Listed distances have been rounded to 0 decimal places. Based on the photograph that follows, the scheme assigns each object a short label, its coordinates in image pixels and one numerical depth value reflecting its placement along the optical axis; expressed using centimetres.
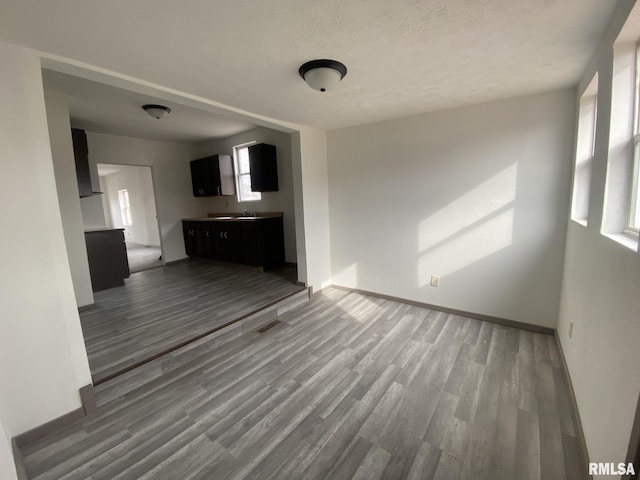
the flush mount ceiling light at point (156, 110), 310
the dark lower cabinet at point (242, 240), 446
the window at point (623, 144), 128
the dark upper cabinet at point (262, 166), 444
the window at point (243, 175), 514
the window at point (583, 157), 206
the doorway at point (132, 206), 764
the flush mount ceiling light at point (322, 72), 172
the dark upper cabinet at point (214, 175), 509
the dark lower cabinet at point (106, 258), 379
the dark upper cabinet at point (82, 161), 362
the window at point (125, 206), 850
